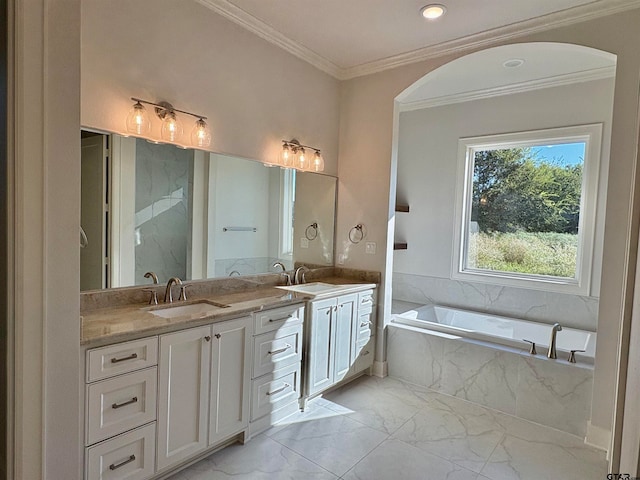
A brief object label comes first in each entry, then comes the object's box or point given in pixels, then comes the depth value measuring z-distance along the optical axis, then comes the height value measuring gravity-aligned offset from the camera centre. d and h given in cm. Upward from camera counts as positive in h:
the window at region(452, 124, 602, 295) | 341 +21
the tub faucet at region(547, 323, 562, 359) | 266 -83
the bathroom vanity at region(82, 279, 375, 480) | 166 -87
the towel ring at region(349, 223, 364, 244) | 351 -11
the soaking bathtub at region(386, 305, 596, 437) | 256 -107
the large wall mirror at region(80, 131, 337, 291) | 210 +1
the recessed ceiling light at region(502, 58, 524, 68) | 306 +140
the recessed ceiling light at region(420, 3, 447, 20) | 241 +142
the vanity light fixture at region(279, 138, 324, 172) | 310 +54
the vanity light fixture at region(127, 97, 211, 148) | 212 +55
